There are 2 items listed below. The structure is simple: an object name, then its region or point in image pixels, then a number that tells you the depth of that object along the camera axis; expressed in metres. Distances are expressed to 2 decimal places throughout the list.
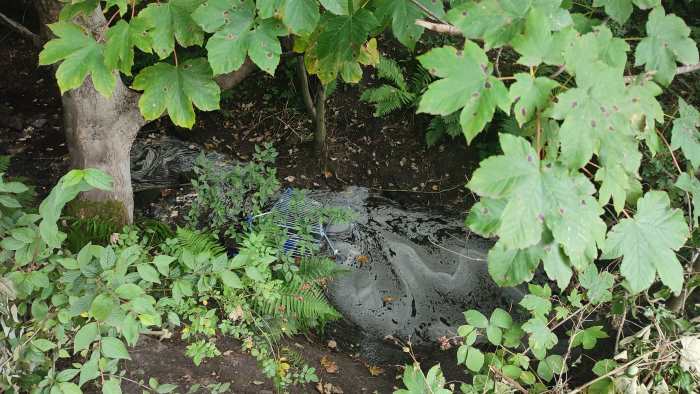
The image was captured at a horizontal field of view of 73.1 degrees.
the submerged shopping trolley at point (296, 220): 3.25
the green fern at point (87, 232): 2.65
